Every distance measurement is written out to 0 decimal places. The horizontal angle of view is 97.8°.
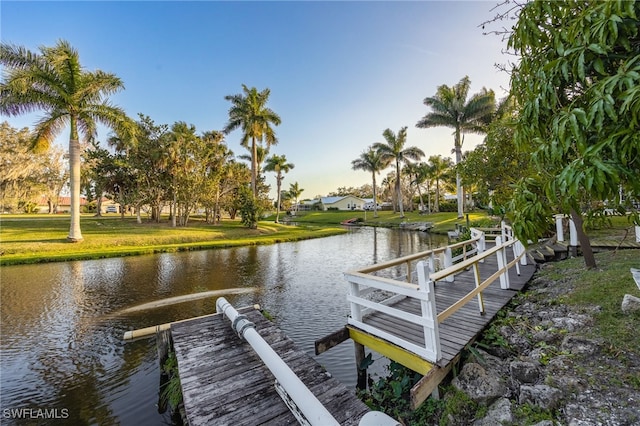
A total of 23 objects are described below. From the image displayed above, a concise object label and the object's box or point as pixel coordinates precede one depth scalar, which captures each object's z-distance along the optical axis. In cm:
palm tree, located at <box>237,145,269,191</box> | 3664
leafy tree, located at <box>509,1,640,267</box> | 169
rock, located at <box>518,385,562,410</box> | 286
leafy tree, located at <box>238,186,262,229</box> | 2862
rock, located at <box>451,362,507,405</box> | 335
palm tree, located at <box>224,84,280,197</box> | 2917
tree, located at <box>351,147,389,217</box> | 4339
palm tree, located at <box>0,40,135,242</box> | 1506
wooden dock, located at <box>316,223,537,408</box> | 356
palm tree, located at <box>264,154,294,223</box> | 4128
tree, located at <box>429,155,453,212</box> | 4444
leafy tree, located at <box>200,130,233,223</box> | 2845
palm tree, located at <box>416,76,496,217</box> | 2742
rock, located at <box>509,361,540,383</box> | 332
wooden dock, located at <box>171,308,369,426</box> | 314
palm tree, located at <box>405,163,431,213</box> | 4469
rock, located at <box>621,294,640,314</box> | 417
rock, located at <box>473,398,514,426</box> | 289
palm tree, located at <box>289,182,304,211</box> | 6762
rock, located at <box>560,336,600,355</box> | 357
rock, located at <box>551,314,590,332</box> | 422
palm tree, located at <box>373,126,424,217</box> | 3837
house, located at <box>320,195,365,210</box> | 7369
